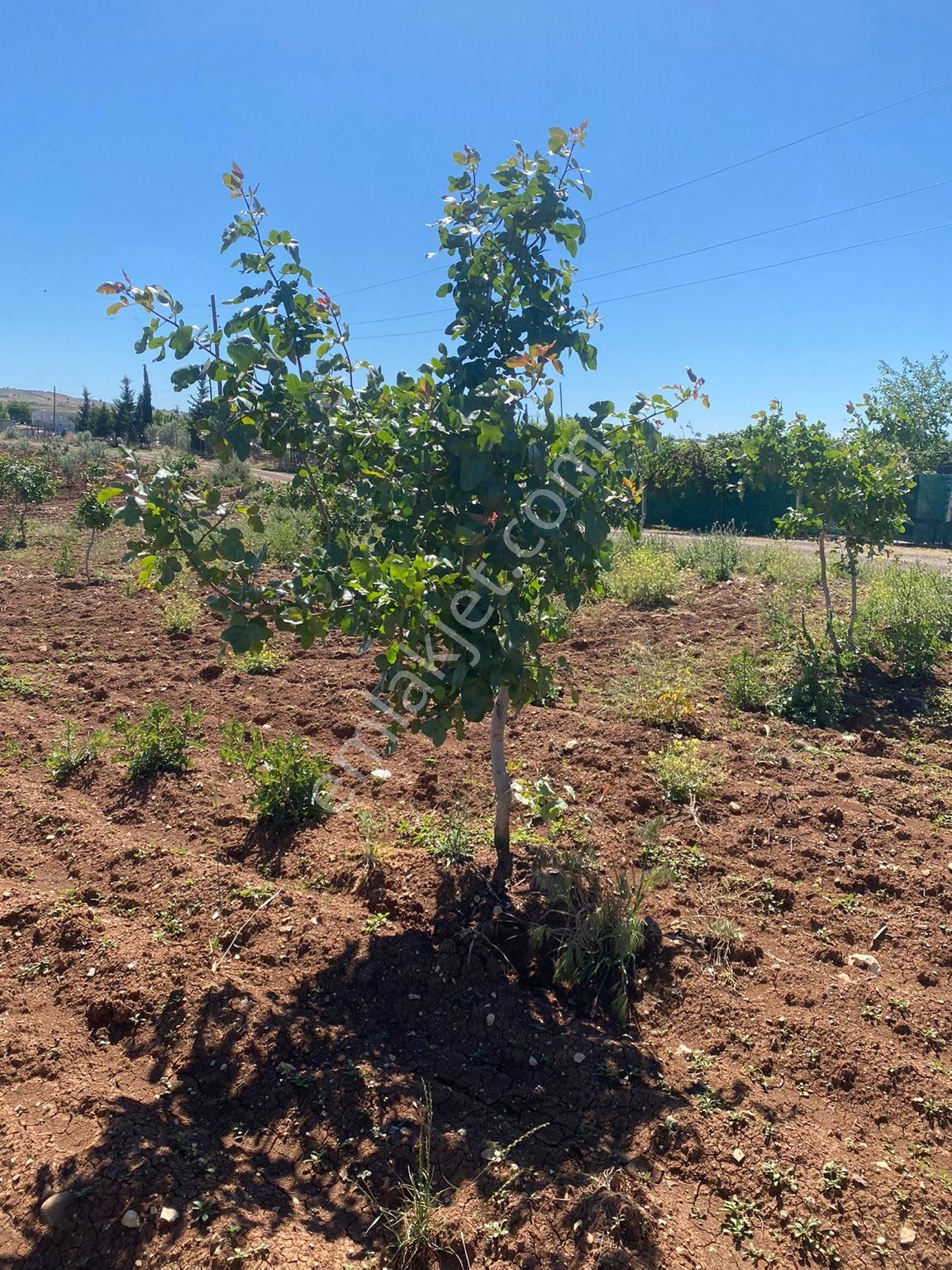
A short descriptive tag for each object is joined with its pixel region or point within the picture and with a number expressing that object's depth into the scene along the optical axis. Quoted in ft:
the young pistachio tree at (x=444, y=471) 8.41
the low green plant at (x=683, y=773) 13.71
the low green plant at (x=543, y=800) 11.63
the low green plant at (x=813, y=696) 17.93
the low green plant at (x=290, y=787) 12.40
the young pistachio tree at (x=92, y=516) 29.58
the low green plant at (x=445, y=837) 11.50
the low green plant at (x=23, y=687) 18.24
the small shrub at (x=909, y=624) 20.84
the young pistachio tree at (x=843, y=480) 21.75
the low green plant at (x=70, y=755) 14.19
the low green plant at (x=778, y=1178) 6.75
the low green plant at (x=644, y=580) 28.09
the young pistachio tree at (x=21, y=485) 41.63
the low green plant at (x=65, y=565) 32.53
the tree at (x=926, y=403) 91.85
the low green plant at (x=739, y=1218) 6.39
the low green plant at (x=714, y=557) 31.76
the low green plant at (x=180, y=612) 23.63
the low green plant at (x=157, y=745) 13.99
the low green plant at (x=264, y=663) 19.94
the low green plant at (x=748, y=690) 18.43
